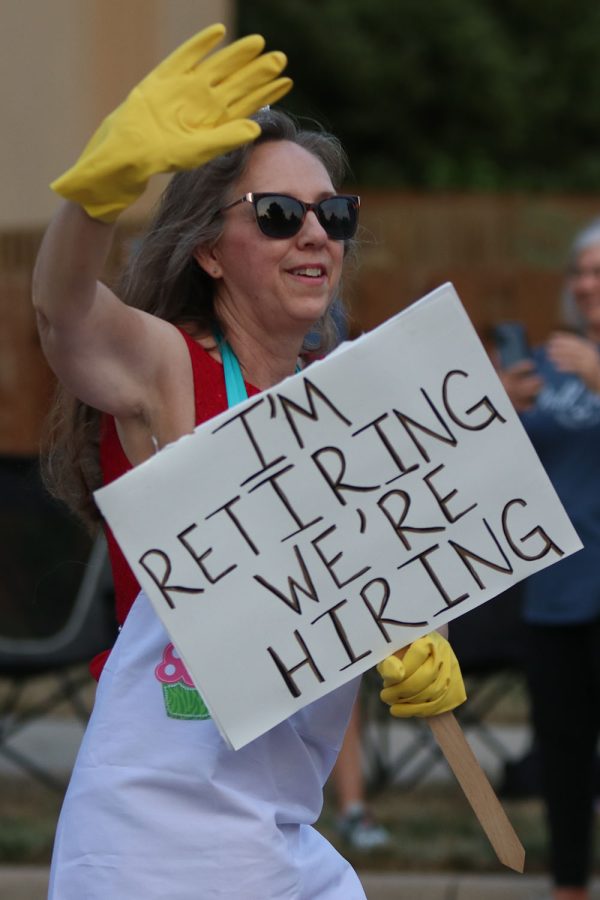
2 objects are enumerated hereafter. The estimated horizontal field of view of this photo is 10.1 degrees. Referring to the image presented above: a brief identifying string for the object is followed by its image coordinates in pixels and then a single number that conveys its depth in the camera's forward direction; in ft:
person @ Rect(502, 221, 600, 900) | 29.97
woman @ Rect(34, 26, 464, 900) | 14.59
